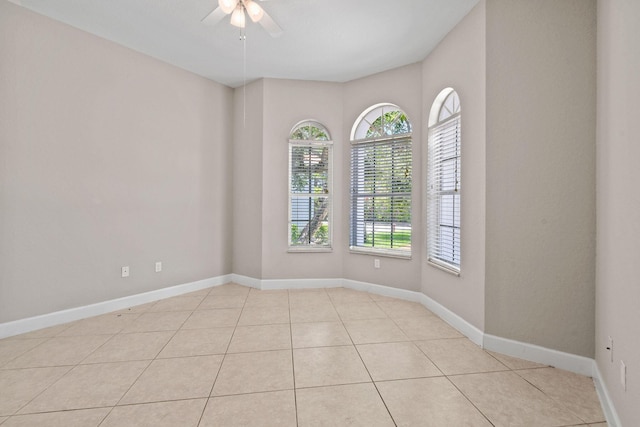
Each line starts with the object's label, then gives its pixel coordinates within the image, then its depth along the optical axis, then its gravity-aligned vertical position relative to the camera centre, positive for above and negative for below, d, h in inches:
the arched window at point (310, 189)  168.4 +12.5
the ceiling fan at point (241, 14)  91.7 +63.8
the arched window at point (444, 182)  117.9 +12.5
